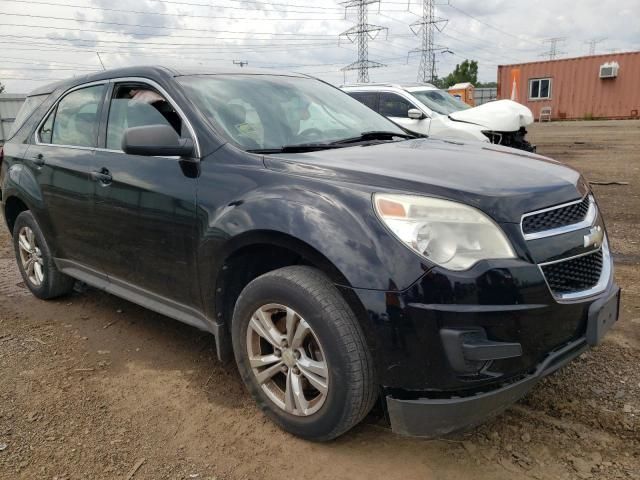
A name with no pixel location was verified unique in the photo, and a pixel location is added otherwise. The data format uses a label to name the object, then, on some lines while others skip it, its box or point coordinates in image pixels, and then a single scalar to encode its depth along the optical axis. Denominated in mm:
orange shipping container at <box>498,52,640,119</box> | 29703
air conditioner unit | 29531
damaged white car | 9250
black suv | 2117
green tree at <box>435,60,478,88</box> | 62281
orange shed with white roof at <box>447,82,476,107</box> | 27359
